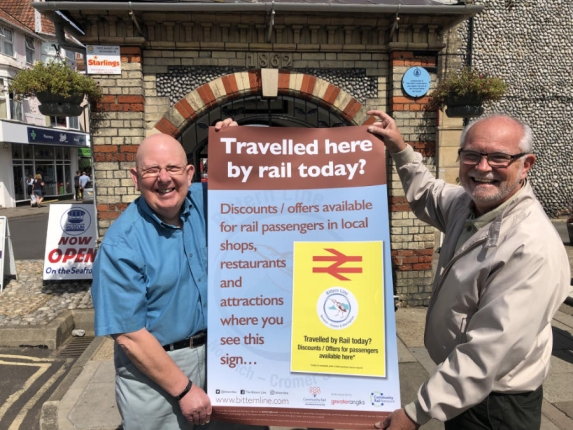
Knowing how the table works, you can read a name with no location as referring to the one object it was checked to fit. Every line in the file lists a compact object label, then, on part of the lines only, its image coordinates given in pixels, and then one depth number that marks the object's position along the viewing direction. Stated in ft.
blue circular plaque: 17.30
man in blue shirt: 5.83
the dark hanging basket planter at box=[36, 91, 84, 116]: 16.25
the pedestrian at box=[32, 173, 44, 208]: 67.77
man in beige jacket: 5.00
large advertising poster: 6.46
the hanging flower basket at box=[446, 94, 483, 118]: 16.75
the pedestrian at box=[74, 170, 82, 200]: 77.20
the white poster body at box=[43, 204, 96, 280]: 21.39
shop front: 65.21
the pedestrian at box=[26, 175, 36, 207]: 67.96
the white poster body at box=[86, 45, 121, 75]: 16.29
